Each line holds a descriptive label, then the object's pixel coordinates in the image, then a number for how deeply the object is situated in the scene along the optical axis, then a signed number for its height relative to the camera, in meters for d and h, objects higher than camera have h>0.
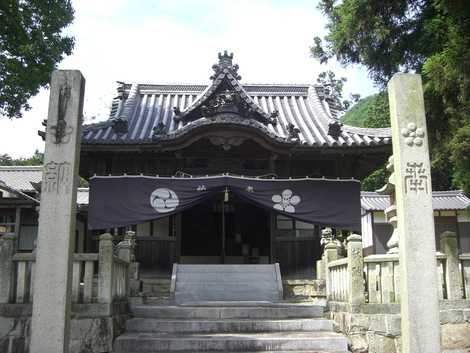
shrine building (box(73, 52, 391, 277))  14.08 +3.51
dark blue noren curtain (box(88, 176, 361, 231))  13.46 +1.99
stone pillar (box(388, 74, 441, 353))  6.23 +0.67
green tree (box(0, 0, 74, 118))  12.79 +6.06
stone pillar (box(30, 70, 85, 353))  6.35 +0.73
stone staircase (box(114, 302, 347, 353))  8.59 -1.15
